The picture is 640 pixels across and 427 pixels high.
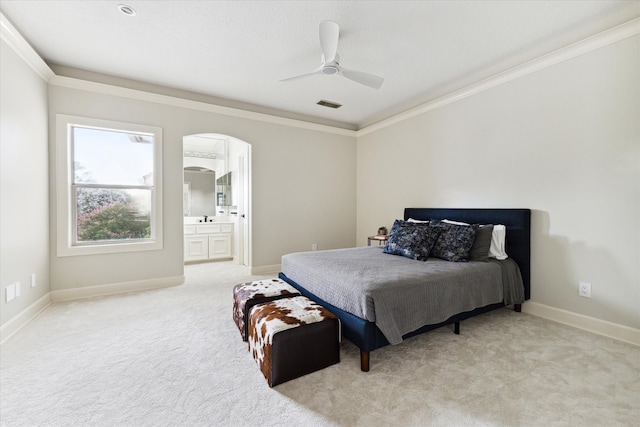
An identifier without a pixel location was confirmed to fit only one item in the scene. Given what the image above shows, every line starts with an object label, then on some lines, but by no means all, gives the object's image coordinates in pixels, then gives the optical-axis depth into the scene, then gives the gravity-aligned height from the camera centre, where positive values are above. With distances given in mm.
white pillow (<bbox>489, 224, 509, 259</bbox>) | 2928 -355
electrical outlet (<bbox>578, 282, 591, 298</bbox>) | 2551 -747
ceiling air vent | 4328 +1725
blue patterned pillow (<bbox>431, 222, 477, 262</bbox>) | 2803 -345
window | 3301 +319
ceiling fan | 2174 +1358
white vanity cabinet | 5496 -639
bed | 1886 -622
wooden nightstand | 4266 -447
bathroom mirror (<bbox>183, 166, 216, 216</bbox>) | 6113 +439
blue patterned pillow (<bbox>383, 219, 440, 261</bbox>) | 2925 -338
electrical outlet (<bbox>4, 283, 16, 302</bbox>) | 2346 -714
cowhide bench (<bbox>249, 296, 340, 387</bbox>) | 1723 -865
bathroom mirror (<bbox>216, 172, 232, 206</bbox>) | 6223 +477
